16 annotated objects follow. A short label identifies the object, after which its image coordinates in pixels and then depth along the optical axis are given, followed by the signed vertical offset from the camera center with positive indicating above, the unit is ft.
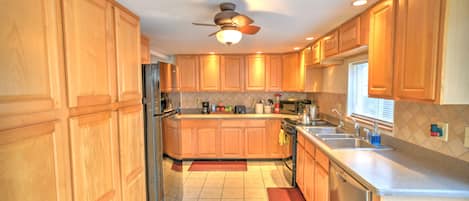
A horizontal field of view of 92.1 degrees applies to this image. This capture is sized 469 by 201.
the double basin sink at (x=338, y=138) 7.47 -1.94
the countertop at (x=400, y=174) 4.24 -1.91
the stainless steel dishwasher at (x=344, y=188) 4.94 -2.49
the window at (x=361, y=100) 7.98 -0.53
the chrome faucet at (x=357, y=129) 8.41 -1.57
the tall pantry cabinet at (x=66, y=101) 2.85 -0.20
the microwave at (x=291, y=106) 14.52 -1.27
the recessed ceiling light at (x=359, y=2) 5.75 +2.18
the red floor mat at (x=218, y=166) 13.28 -4.73
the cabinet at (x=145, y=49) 9.01 +1.60
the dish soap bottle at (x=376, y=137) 7.25 -1.62
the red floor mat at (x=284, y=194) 9.82 -4.79
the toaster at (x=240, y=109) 15.58 -1.49
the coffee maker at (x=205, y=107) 15.71 -1.35
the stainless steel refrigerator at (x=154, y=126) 7.32 -1.25
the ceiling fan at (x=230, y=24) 5.83 +1.74
